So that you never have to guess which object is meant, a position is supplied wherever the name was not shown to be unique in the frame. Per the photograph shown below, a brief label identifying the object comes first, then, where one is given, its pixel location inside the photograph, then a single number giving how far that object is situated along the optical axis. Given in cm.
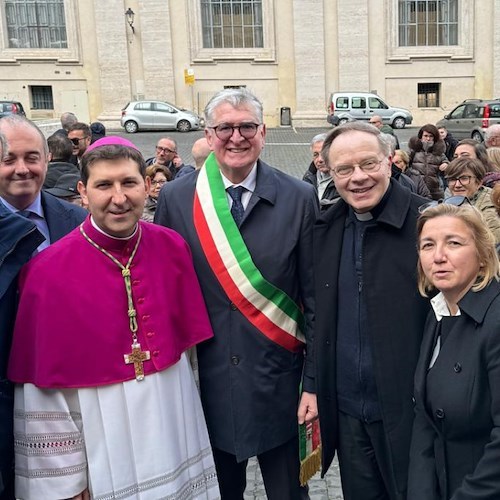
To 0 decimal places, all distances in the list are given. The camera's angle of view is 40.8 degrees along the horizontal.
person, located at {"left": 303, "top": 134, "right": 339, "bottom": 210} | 643
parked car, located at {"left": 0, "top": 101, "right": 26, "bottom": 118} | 2438
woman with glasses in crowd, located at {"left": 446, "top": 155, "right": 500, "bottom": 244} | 569
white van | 2684
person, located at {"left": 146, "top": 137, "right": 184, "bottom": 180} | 836
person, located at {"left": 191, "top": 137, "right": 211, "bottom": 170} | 657
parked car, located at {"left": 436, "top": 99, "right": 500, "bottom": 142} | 2102
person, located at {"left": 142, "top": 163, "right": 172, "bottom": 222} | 606
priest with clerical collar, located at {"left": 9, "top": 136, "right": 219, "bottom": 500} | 256
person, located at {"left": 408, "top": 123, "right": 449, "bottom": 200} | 895
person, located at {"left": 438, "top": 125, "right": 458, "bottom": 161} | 1133
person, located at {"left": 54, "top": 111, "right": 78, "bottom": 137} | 768
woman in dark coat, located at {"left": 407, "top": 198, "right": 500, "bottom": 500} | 235
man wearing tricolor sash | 303
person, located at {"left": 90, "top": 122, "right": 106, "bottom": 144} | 931
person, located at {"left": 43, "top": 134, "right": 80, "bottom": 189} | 560
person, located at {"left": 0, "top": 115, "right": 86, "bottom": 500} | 257
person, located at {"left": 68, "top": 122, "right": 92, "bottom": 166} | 734
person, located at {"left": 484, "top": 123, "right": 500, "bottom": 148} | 855
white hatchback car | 2639
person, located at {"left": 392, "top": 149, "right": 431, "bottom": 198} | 831
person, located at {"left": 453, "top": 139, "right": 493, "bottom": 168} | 671
